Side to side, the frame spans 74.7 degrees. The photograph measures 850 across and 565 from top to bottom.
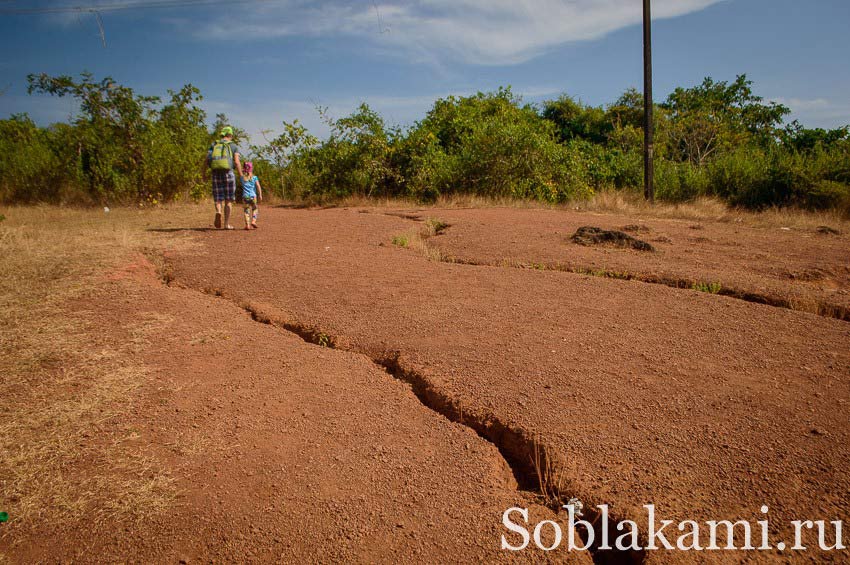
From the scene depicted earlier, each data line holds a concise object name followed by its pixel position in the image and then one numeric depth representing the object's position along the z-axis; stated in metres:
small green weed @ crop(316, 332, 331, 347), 3.61
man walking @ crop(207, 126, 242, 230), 7.28
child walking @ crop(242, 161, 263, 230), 7.73
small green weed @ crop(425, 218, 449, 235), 8.53
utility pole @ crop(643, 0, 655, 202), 12.23
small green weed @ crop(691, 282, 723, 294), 4.70
